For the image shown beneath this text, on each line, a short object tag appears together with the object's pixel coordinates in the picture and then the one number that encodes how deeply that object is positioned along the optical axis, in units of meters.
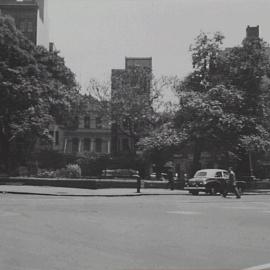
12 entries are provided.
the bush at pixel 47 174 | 43.31
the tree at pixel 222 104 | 42.88
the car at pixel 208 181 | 34.48
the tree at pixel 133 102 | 60.31
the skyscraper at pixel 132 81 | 62.56
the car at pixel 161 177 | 48.97
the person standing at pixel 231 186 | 30.56
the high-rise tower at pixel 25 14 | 78.19
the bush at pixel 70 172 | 43.33
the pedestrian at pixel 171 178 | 39.01
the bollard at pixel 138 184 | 32.81
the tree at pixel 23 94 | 44.75
